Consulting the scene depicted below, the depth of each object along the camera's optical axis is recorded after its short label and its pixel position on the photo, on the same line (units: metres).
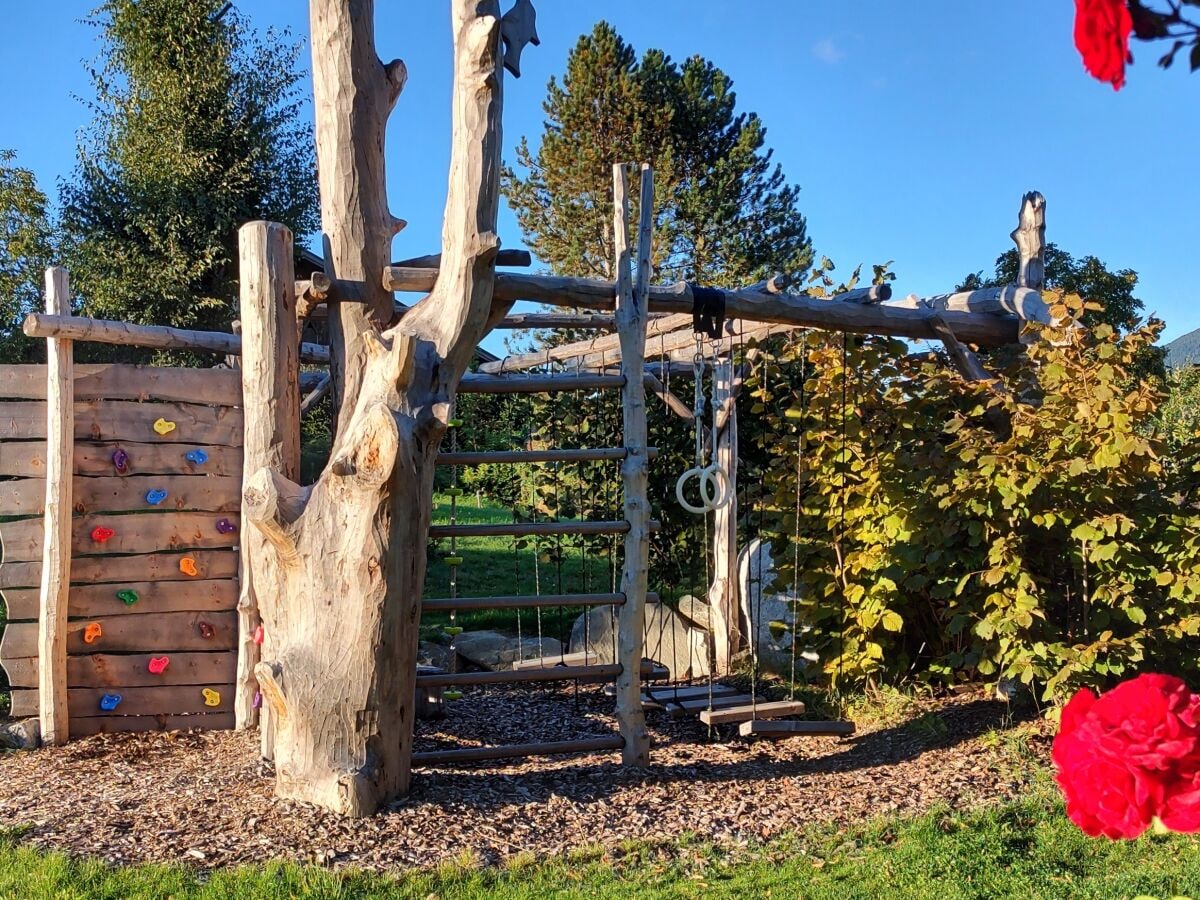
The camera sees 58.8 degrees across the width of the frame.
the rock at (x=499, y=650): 7.93
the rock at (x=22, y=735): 5.29
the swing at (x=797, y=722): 5.08
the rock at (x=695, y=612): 8.41
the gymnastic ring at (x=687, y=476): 5.14
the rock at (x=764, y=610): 7.48
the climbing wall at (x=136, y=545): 5.47
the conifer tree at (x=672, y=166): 16.64
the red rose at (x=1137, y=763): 1.09
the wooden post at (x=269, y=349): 4.82
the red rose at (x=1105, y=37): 0.92
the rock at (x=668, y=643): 7.89
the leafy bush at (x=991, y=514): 5.00
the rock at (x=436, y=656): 7.51
